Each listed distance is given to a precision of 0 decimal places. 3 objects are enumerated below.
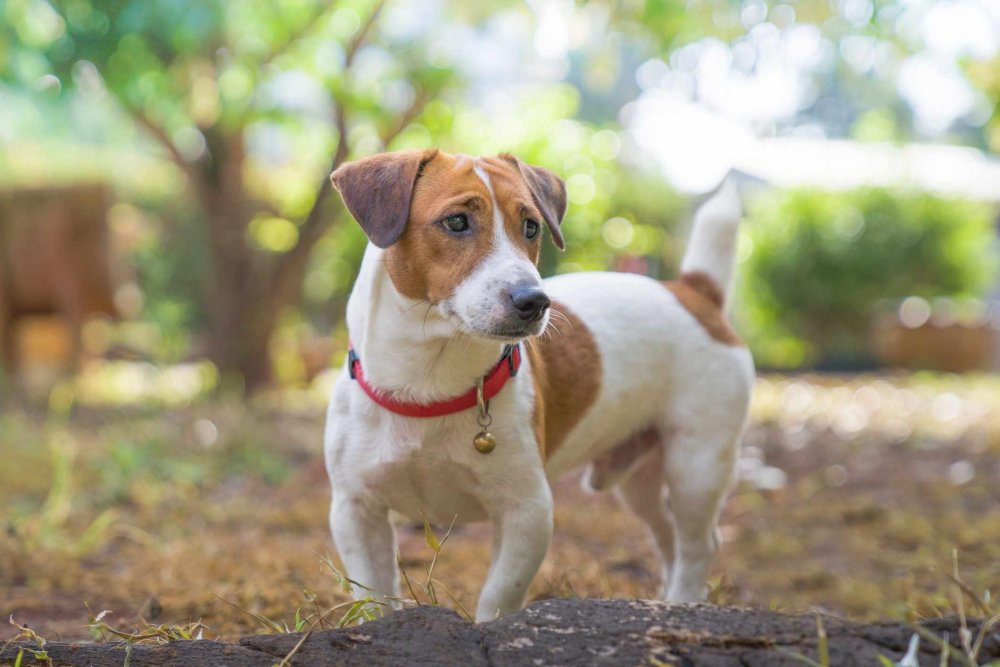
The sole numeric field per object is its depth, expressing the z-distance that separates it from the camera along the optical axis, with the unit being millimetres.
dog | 2586
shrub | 13727
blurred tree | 7645
